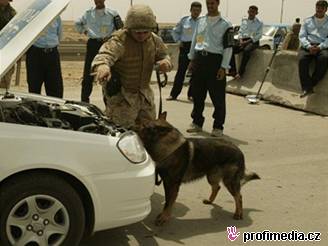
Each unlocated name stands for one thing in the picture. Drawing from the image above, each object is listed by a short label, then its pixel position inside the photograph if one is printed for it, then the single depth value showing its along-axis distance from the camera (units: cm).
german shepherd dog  455
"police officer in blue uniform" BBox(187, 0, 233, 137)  793
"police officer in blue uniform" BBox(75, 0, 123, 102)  988
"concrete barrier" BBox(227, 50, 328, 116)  1034
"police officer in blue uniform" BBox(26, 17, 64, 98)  814
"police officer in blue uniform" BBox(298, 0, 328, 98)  1008
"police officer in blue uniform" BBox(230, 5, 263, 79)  1255
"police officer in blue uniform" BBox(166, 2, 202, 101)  1167
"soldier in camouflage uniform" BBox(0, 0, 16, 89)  740
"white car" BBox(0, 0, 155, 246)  353
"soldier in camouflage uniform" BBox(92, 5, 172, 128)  479
